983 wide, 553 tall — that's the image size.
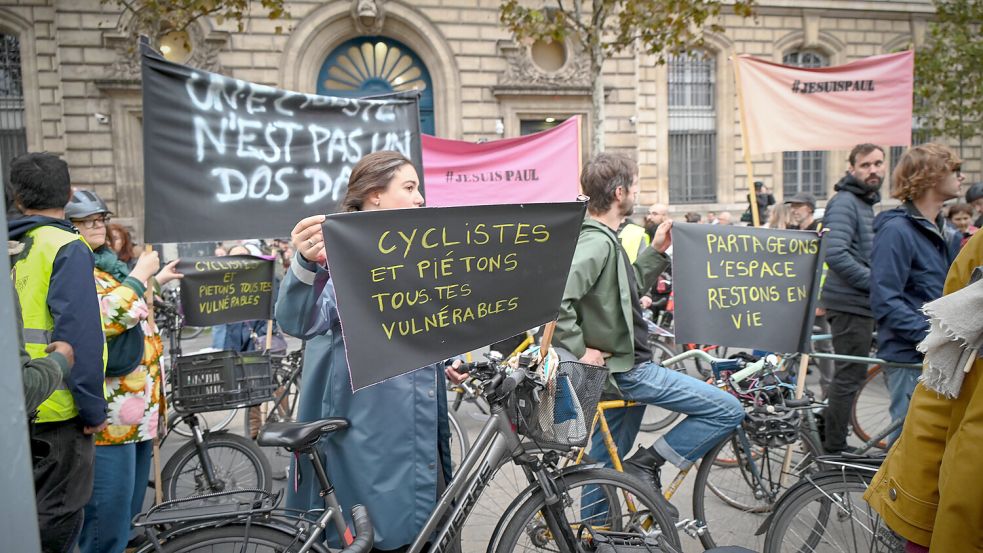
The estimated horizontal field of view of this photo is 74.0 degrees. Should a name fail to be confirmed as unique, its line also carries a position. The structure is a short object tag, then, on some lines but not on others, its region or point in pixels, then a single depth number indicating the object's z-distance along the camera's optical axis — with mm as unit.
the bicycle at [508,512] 2010
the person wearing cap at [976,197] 6550
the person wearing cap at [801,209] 7113
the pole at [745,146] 4073
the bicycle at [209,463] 3807
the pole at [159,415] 3391
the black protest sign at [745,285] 3549
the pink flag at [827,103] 4836
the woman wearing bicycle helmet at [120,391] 3000
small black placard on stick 4613
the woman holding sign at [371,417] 2303
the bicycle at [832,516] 2539
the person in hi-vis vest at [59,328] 2459
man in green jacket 3041
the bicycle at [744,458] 3221
